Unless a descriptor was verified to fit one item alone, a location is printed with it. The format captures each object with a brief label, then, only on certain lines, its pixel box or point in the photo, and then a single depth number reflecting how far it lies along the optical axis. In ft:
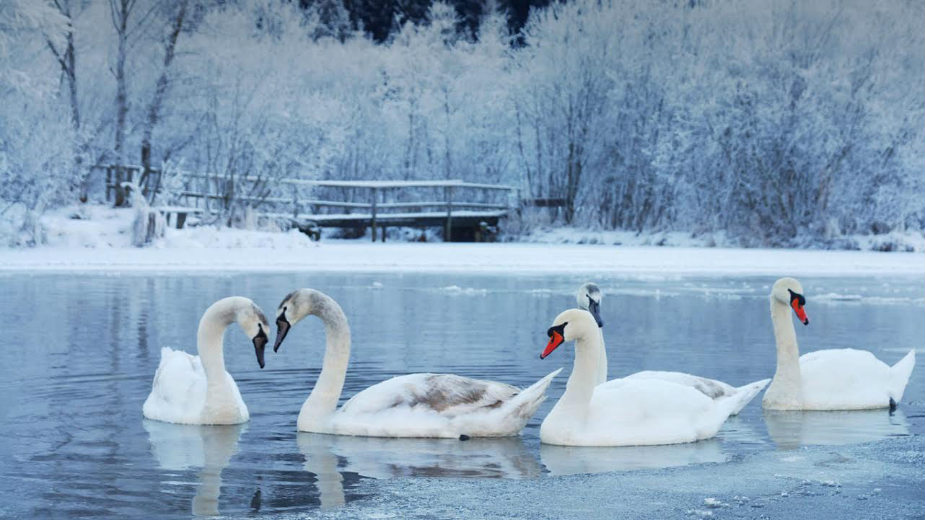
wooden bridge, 191.42
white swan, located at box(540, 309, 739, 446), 42.78
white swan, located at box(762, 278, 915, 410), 51.70
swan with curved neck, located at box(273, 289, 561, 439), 44.73
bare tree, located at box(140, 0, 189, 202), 199.41
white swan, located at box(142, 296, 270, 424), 46.47
